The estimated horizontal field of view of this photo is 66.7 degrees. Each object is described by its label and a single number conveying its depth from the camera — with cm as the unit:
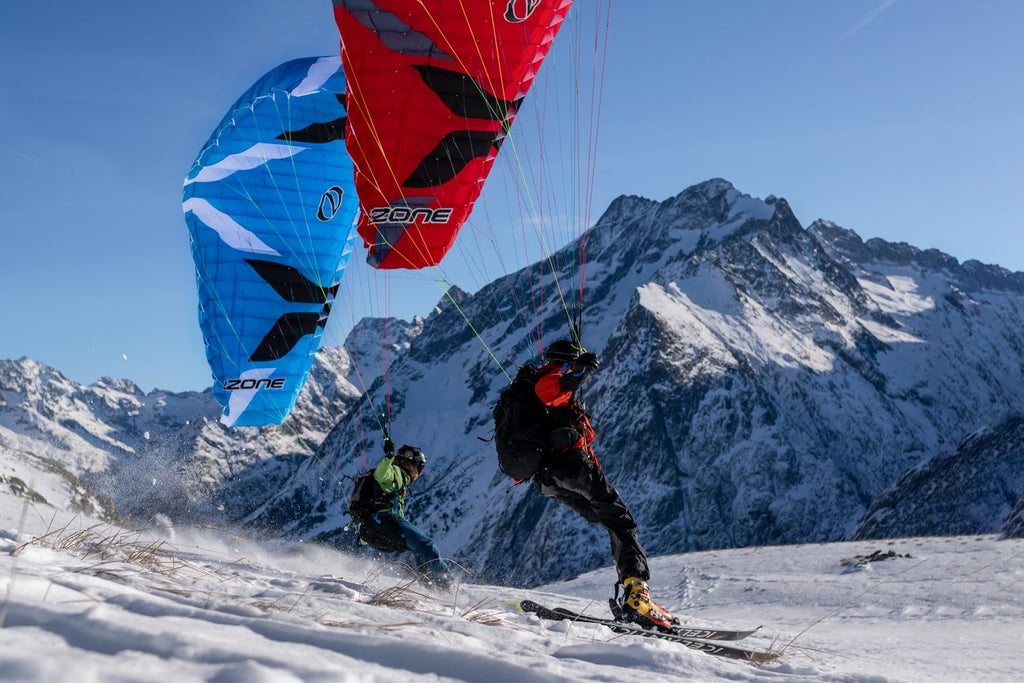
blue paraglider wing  1547
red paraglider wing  1034
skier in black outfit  637
